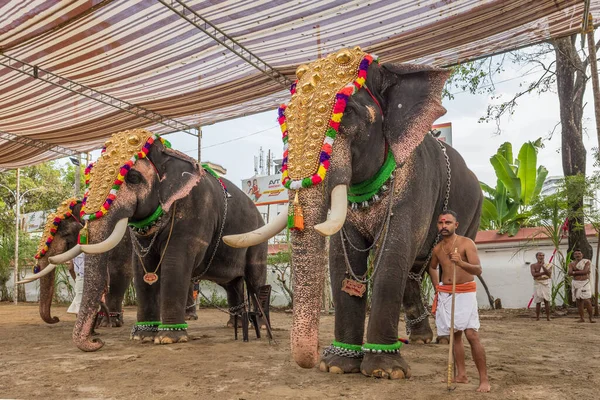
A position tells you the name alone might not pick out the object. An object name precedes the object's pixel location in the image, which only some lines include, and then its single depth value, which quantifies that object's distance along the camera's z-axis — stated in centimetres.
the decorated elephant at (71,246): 683
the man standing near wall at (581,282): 820
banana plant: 1215
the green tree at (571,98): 1092
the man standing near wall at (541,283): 845
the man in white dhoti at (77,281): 830
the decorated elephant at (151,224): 517
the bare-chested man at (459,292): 338
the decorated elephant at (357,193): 313
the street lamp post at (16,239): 1352
